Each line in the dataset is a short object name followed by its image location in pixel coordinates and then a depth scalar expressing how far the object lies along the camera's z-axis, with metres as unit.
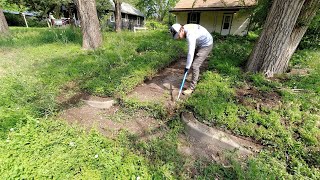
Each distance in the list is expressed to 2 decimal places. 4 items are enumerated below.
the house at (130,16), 22.14
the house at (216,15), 11.74
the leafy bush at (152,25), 26.73
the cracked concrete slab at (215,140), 2.21
